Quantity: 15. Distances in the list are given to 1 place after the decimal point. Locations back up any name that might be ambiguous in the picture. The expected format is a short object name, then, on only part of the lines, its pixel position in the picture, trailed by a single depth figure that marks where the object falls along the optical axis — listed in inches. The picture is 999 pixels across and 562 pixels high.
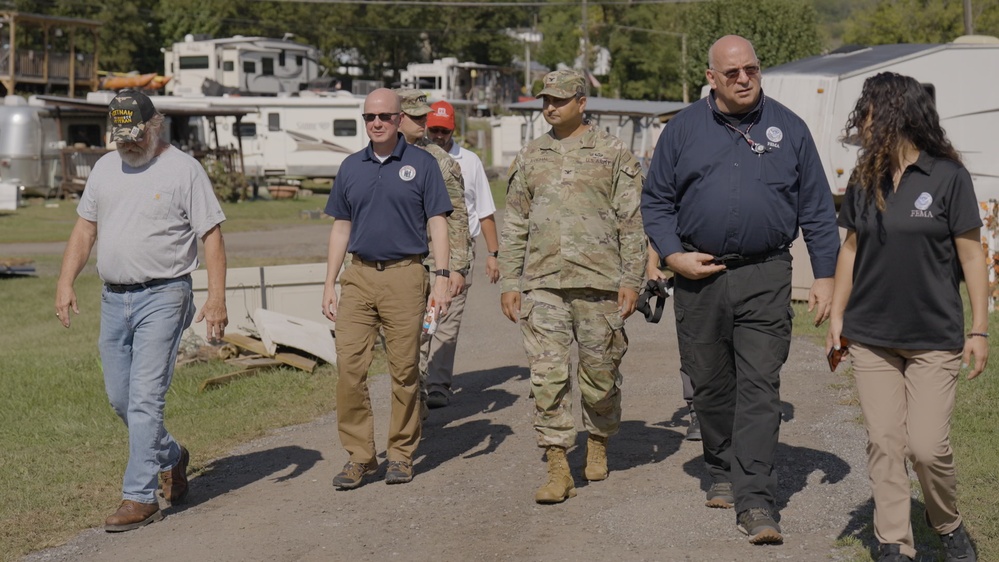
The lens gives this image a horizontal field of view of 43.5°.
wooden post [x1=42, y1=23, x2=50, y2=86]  1929.6
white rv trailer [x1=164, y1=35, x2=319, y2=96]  1972.2
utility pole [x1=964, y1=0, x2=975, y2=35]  1081.9
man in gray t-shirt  236.8
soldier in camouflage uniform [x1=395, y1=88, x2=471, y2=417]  312.8
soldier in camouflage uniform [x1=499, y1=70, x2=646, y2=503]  244.1
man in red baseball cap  337.4
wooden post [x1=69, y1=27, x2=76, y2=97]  1950.1
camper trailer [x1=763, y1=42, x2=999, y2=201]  676.7
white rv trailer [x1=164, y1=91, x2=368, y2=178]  1568.7
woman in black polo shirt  187.6
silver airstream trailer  1323.8
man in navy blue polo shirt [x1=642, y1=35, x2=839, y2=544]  216.1
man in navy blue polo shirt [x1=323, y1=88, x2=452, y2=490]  260.1
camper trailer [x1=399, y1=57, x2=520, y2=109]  2869.1
